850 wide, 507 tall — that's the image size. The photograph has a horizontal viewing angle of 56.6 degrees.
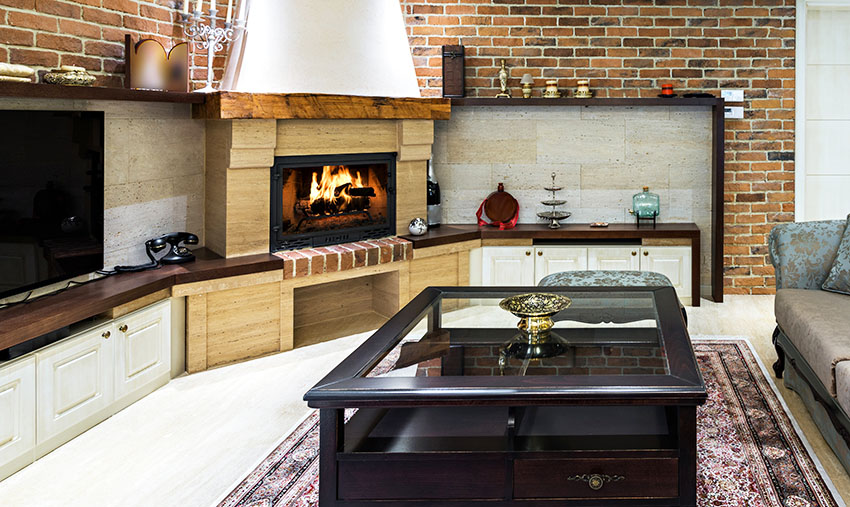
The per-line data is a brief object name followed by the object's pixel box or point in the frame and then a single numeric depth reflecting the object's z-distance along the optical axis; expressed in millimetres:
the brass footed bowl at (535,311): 2785
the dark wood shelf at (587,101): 5559
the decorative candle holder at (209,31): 4285
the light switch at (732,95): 5793
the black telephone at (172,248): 4152
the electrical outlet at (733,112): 5809
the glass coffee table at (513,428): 2139
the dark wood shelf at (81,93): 3068
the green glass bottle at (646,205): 5836
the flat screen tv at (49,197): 3178
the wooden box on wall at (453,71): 5638
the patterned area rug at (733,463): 2600
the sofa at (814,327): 2793
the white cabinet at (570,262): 5578
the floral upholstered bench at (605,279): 4254
